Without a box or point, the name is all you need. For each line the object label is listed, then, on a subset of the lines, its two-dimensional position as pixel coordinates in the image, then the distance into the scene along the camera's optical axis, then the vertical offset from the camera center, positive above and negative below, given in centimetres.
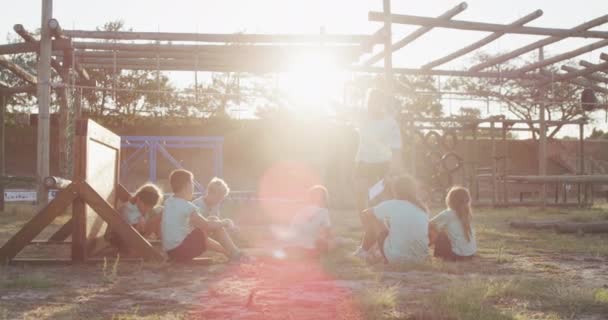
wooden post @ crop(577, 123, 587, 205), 1902 +59
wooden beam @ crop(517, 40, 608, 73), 1573 +265
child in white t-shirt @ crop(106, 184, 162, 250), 779 -49
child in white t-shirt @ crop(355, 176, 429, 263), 658 -56
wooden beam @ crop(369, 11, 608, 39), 1237 +268
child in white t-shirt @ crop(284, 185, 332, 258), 733 -69
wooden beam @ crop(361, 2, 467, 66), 1214 +264
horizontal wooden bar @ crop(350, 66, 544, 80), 1619 +233
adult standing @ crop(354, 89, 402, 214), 760 +25
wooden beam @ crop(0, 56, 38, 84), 1327 +194
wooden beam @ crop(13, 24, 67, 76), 1240 +248
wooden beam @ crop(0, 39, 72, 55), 1300 +229
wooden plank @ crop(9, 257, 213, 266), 644 -89
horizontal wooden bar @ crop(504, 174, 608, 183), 1255 -27
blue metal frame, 1725 +56
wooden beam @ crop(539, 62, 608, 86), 1733 +241
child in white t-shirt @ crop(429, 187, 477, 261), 696 -65
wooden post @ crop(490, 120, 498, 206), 1805 -20
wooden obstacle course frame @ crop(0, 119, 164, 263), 629 -45
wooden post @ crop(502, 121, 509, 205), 1831 +28
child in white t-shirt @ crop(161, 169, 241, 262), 659 -57
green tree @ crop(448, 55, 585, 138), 3856 +408
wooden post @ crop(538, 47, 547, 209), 1853 +89
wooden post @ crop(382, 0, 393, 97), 1203 +216
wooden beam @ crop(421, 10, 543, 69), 1275 +268
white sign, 1415 -56
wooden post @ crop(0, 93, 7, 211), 1436 +56
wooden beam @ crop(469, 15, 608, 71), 1374 +274
